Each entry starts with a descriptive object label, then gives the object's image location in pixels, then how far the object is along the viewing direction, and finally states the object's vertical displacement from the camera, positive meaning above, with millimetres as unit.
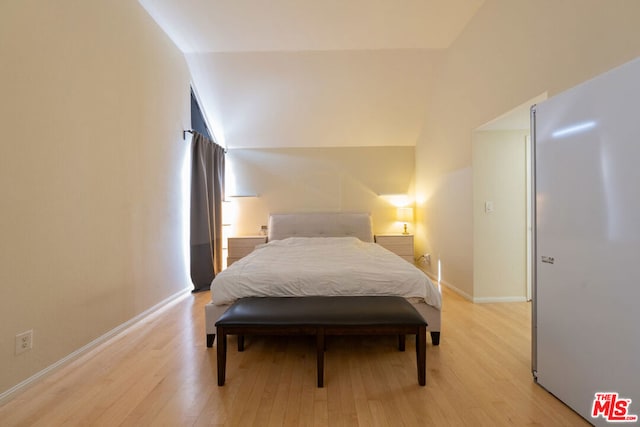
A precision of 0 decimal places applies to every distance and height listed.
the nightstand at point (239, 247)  4500 -536
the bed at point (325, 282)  2303 -555
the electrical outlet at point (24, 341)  1744 -762
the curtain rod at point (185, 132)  3781 +1043
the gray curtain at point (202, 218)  3848 -79
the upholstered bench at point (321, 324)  1799 -693
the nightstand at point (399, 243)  4664 -532
